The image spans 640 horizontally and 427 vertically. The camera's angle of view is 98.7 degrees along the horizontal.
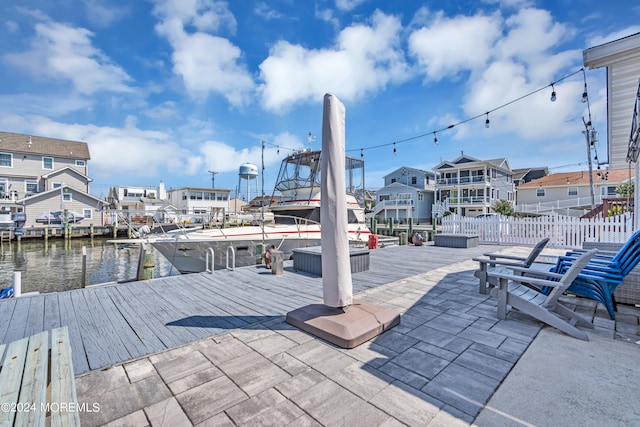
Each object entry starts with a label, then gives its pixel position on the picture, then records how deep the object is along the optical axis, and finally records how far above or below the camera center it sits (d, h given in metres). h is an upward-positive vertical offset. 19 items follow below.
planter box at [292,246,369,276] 5.67 -0.91
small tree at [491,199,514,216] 23.05 +0.48
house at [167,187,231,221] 37.88 +3.13
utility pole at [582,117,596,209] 12.02 +3.52
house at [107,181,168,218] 38.96 +3.89
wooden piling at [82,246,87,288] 5.80 -1.10
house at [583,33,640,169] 4.67 +2.61
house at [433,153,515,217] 27.45 +3.22
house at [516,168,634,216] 25.19 +2.14
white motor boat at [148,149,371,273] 8.37 -0.45
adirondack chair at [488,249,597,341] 2.74 -0.96
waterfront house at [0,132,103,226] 23.75 +4.07
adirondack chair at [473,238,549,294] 4.04 -0.73
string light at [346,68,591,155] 7.30 +3.40
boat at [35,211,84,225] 23.95 +0.39
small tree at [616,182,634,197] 17.13 +1.45
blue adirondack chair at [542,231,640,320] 2.96 -0.71
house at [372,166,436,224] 32.06 +2.36
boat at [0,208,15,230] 15.29 +0.25
